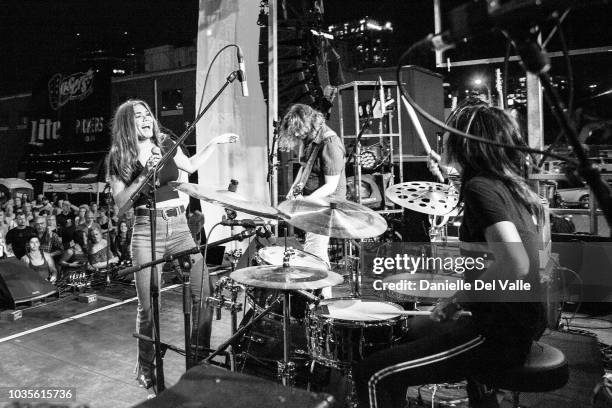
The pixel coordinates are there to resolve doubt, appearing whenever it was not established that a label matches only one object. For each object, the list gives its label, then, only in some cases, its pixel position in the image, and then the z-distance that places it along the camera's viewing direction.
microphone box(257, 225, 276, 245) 2.68
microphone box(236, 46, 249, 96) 2.72
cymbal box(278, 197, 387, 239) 2.99
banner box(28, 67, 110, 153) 25.22
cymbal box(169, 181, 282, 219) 2.38
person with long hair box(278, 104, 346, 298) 3.99
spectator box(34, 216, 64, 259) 7.92
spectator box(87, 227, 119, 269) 7.80
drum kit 2.54
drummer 1.74
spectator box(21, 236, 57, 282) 6.92
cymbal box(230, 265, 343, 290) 2.54
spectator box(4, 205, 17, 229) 8.59
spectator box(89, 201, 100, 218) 10.22
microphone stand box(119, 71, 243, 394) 2.47
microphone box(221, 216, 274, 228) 2.55
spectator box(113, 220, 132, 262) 8.06
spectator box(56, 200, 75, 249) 8.56
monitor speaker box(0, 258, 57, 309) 5.44
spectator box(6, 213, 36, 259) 7.39
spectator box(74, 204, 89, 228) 9.15
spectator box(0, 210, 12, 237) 8.09
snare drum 2.56
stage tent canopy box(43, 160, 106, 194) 18.33
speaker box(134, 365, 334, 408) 1.45
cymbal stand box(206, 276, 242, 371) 3.41
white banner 6.68
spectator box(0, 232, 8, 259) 6.73
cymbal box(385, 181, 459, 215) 4.21
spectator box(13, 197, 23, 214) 11.43
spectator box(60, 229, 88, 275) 7.45
